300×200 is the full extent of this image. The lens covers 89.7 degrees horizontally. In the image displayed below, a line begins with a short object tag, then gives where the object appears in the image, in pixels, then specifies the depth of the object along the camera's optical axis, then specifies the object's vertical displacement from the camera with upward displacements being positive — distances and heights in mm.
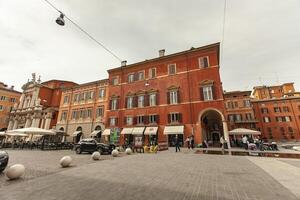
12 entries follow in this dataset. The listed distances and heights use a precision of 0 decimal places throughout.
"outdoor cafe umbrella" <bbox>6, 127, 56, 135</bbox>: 19453 +927
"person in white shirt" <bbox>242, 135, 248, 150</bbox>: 18931 -579
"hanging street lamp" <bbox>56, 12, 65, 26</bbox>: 8205 +6292
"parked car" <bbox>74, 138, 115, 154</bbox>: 15992 -922
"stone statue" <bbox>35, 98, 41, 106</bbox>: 35716 +8366
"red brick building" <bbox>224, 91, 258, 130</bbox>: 42375 +7569
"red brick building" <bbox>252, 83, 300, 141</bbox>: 41188 +5644
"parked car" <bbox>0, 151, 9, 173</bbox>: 7130 -996
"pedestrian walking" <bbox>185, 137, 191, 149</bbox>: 18656 -527
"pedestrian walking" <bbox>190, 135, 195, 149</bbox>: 19297 -531
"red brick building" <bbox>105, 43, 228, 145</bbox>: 21141 +6287
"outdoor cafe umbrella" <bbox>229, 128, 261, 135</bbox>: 19738 +839
